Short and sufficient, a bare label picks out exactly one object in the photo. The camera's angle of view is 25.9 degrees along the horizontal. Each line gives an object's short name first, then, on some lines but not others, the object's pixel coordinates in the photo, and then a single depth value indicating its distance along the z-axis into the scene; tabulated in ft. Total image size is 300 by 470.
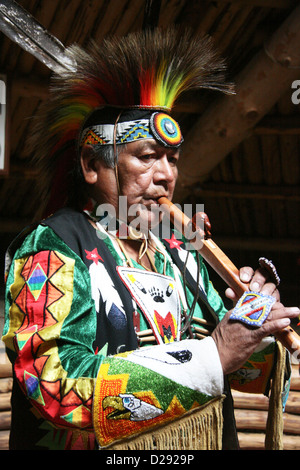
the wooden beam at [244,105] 11.66
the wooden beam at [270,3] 11.77
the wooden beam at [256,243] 18.22
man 5.73
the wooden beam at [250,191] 16.96
